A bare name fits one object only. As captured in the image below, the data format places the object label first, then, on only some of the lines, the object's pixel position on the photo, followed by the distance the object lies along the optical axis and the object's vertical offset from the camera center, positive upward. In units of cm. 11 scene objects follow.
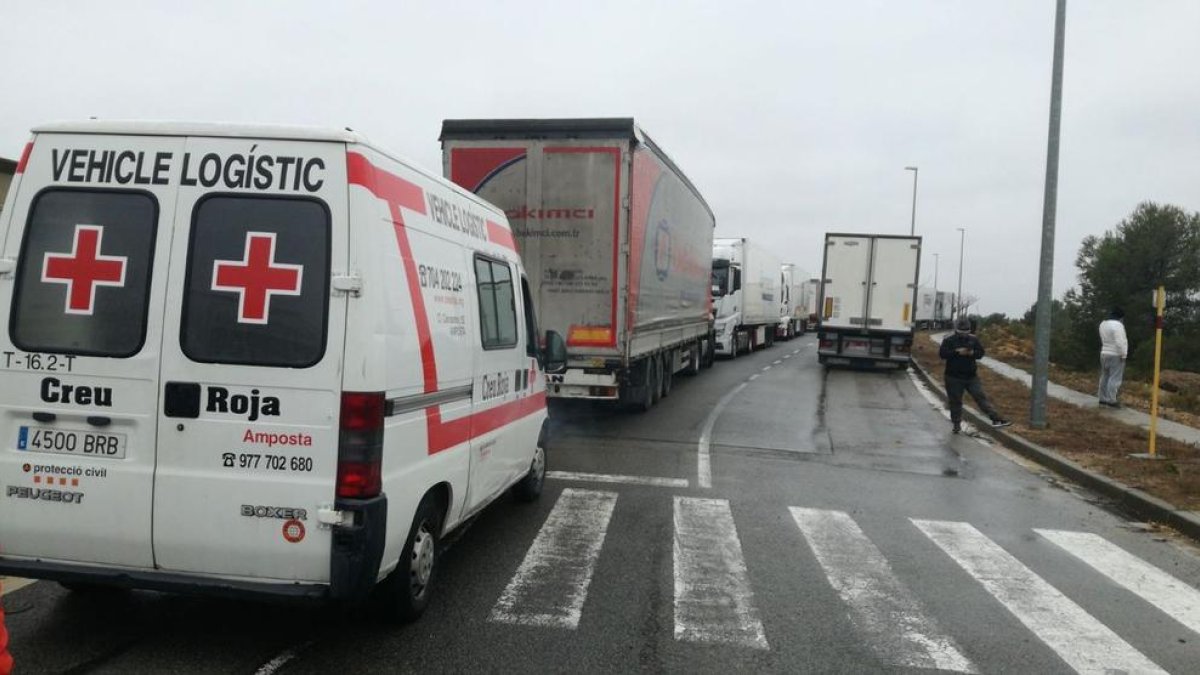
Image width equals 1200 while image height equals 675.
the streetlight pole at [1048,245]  1359 +140
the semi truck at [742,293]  2673 +94
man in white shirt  1577 -26
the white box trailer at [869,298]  2502 +84
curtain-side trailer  1170 +127
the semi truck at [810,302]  5491 +155
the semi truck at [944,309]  8858 +247
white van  403 -30
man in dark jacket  1358 -51
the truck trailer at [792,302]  4269 +120
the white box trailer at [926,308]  7266 +197
